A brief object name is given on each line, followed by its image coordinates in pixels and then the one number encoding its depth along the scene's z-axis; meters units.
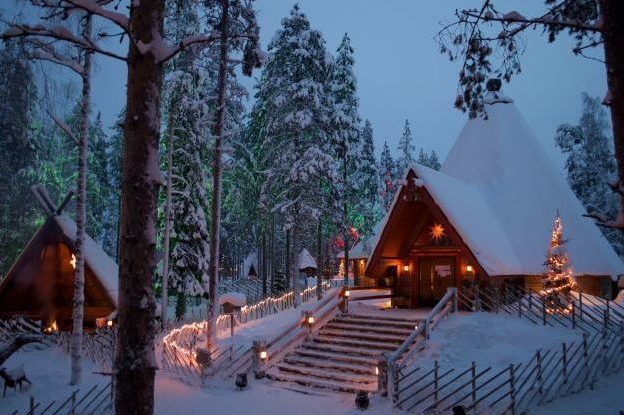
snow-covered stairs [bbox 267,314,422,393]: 15.45
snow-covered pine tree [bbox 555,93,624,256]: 36.31
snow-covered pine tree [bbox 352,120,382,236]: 44.50
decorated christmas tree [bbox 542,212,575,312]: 17.98
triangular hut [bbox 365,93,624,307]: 19.19
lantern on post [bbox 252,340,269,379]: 16.42
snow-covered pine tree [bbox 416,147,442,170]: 70.88
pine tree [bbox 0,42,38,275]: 19.23
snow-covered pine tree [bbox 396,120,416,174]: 58.24
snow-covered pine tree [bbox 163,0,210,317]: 26.61
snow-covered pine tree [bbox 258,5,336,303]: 27.09
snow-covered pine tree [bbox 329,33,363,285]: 32.52
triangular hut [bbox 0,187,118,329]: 21.67
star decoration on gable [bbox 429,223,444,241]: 21.81
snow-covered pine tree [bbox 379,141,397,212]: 54.28
